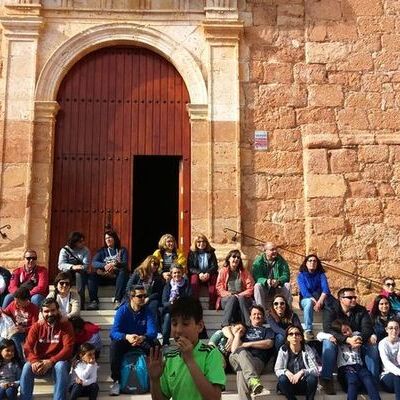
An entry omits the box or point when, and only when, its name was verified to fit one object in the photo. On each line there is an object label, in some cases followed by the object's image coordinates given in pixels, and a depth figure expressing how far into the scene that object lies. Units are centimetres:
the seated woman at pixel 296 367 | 636
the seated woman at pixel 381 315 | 738
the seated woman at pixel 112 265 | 829
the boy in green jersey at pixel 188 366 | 281
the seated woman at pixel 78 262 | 815
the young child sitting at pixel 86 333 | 685
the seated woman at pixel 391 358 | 668
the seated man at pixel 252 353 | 632
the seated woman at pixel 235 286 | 759
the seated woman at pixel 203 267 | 826
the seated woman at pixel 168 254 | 837
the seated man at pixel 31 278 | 773
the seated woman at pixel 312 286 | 785
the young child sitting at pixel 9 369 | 611
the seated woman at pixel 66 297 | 730
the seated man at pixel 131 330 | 652
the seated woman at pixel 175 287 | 763
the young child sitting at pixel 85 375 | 620
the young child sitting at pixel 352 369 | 645
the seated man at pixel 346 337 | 674
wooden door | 955
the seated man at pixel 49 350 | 613
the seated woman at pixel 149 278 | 777
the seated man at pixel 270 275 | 802
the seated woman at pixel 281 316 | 715
